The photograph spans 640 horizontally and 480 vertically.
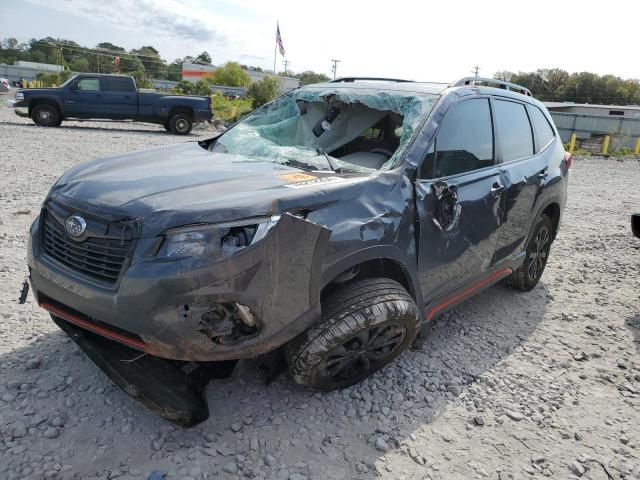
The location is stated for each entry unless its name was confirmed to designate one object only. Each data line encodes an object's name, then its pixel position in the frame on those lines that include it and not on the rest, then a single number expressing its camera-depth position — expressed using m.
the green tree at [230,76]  84.19
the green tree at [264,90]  39.09
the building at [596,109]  44.12
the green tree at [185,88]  40.41
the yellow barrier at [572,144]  20.98
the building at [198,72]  90.31
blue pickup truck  15.41
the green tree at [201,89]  41.66
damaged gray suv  2.11
